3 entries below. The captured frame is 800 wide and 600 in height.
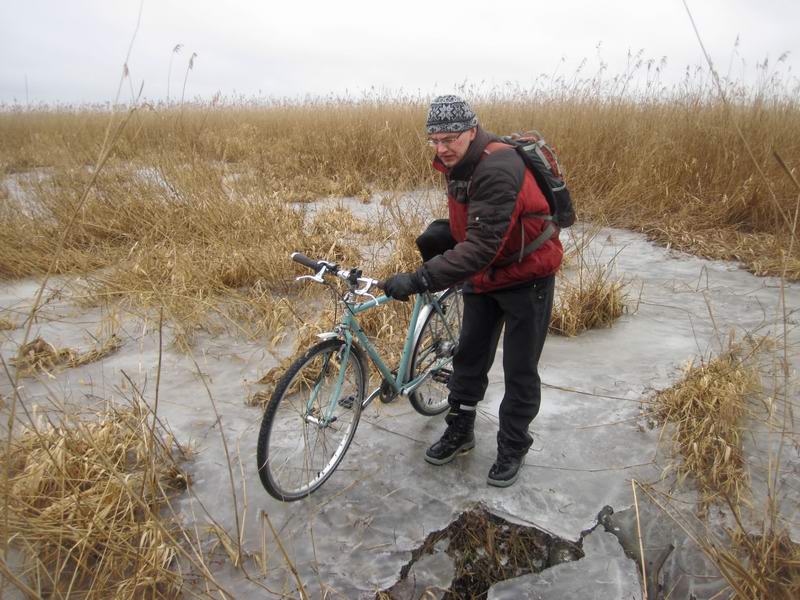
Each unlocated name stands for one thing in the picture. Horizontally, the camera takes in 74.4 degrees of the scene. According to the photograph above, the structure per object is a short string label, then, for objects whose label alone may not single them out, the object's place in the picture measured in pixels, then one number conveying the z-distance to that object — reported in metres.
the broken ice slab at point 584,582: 2.00
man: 2.06
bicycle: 2.27
